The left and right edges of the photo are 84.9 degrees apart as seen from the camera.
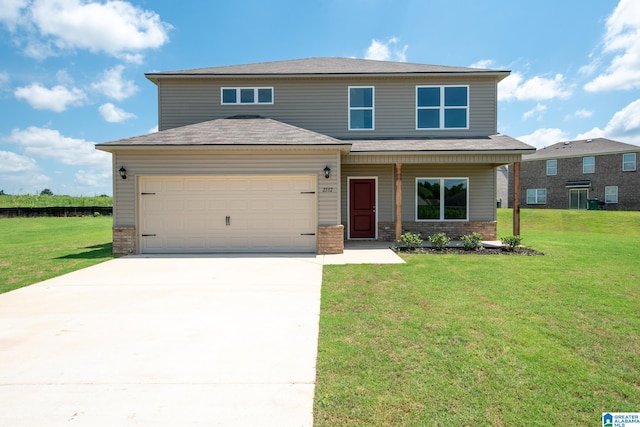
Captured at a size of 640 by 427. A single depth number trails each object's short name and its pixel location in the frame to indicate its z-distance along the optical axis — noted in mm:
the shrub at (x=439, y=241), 10922
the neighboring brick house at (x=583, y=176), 28438
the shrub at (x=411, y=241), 10797
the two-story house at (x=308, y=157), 10445
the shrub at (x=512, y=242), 10539
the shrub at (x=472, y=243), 10781
